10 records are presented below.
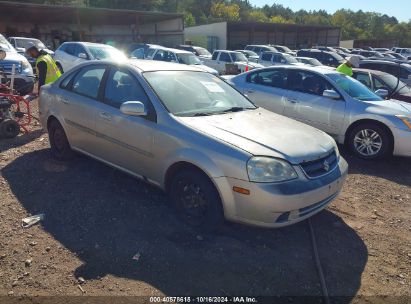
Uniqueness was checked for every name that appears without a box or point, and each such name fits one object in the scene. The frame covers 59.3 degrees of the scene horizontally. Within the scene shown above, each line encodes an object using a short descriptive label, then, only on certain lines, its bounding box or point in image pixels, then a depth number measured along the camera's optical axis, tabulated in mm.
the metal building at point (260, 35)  37500
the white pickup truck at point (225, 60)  17689
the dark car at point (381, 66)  11617
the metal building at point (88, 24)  27250
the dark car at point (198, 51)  22262
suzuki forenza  3227
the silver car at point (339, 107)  6023
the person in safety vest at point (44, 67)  7676
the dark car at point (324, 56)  19750
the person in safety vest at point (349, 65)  8438
